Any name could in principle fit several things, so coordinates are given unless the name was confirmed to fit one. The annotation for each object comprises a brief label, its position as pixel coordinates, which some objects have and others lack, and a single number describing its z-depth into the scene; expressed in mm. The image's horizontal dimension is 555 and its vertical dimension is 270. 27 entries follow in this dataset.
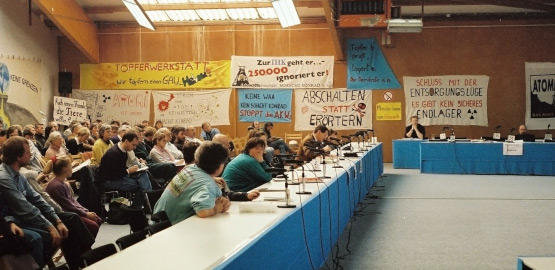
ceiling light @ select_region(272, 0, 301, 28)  13273
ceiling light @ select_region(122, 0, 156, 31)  13875
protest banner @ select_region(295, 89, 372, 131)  16016
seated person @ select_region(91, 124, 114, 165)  9297
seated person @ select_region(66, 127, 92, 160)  10641
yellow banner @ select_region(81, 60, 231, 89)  16391
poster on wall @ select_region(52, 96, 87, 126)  15547
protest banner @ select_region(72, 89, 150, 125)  16703
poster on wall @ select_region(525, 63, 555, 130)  15297
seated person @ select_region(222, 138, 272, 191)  6578
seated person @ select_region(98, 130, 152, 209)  7973
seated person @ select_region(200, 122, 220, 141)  14117
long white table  3016
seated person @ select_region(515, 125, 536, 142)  13773
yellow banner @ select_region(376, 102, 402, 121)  15969
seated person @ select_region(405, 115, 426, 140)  14938
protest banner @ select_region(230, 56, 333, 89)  16078
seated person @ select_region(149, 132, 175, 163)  9172
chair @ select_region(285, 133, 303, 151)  16188
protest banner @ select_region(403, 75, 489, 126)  15617
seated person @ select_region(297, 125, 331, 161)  9820
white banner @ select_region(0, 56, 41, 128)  14312
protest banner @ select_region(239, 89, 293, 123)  16281
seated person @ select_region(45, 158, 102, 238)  5609
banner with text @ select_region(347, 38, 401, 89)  15914
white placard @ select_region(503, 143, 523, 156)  13273
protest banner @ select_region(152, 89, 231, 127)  16422
